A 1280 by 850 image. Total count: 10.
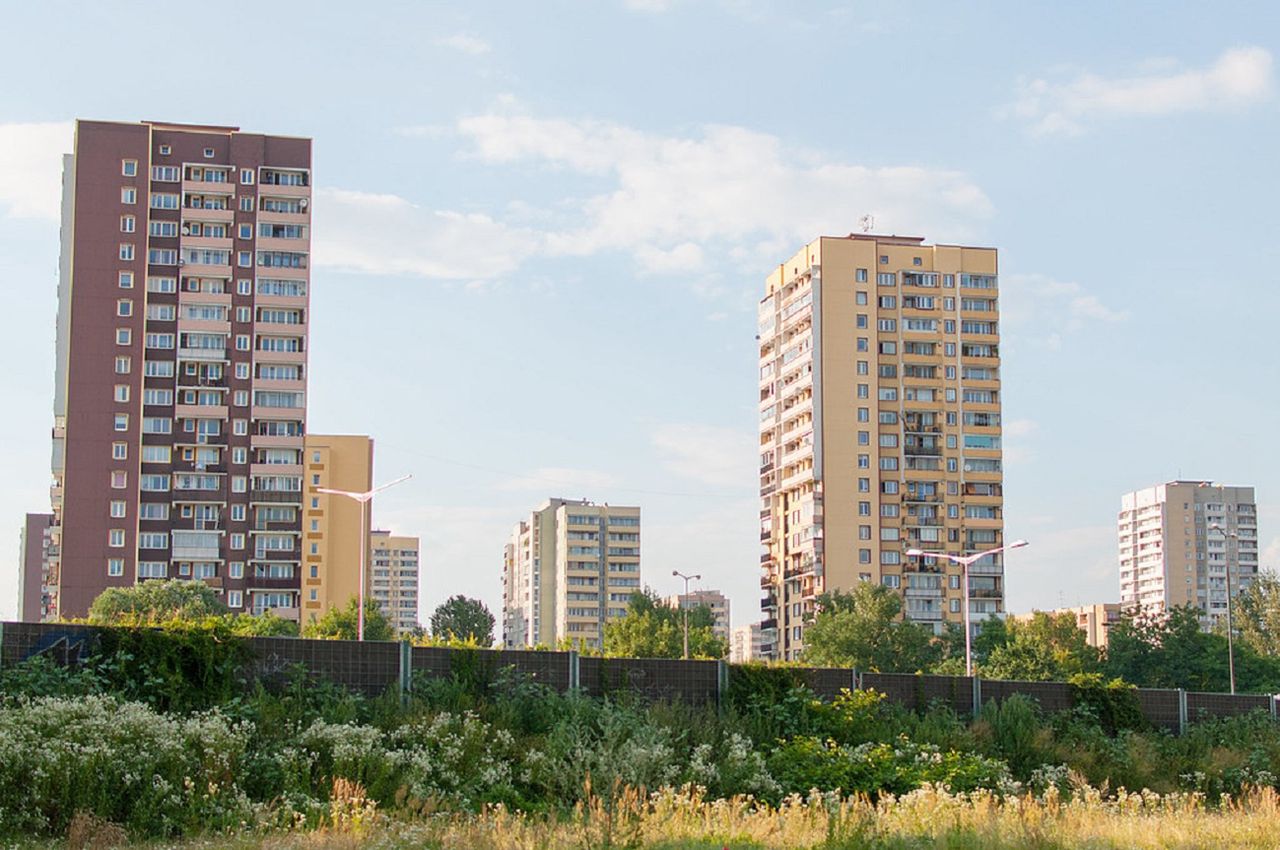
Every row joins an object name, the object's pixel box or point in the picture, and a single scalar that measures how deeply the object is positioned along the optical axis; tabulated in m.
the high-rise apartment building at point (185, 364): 117.44
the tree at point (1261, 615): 126.25
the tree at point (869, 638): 100.94
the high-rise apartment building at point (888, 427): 133.00
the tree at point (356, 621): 95.31
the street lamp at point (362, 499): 56.91
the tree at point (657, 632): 114.94
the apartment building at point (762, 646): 145.50
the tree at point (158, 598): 94.19
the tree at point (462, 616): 167.62
